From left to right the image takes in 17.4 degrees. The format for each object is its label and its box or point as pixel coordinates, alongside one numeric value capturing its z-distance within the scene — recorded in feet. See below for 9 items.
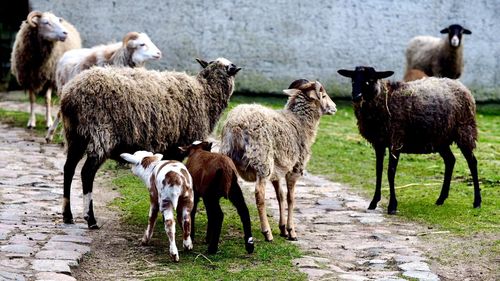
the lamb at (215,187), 41.11
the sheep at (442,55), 93.03
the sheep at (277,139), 44.09
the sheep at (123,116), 45.22
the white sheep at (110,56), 66.08
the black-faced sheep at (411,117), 54.03
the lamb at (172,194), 39.71
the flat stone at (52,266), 37.28
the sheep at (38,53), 77.42
